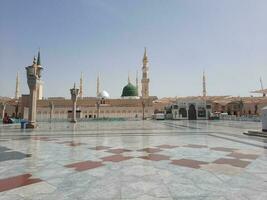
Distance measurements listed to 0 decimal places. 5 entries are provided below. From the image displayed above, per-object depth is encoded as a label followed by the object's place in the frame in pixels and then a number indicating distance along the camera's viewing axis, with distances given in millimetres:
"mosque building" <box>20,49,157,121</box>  54594
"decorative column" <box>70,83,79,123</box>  27494
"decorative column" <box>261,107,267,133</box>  11184
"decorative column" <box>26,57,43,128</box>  16766
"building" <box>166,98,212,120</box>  45531
